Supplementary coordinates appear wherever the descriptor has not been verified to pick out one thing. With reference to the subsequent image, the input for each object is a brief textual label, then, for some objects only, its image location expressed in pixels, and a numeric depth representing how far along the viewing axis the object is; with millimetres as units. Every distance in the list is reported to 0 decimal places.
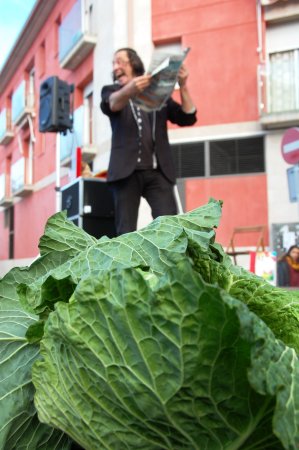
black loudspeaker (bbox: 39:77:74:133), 6109
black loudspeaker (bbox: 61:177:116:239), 4848
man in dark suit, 2881
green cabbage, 484
